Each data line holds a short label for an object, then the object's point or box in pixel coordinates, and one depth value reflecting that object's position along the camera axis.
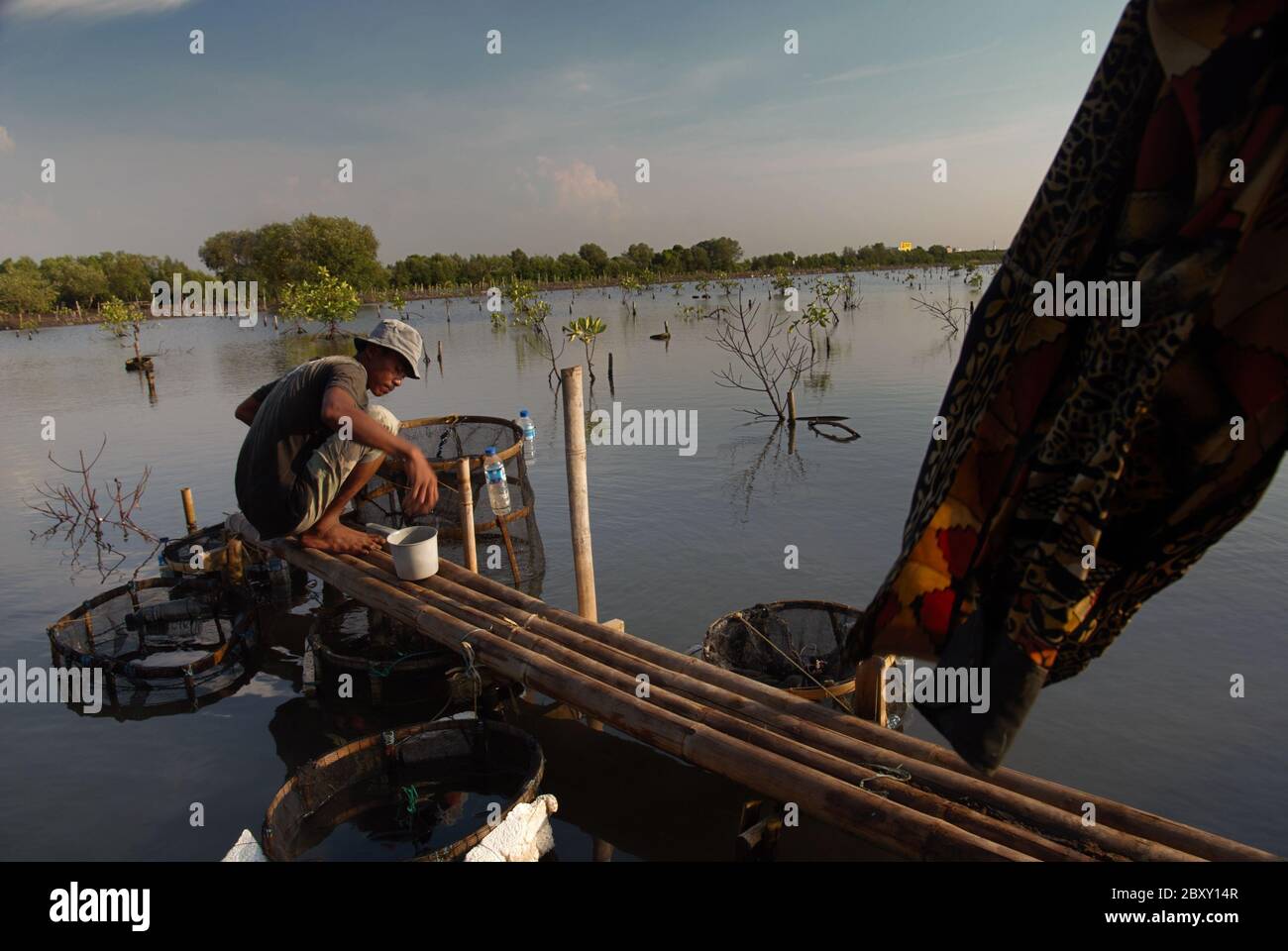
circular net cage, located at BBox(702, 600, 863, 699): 5.08
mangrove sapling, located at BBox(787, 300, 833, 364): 18.33
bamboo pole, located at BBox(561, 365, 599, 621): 5.26
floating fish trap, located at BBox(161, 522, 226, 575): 6.67
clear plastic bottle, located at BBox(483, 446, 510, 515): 6.47
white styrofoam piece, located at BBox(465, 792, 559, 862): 3.26
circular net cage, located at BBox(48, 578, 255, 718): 5.61
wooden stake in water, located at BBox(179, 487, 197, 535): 7.90
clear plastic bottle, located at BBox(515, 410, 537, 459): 6.75
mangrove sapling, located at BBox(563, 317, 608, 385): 16.70
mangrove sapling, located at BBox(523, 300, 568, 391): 24.70
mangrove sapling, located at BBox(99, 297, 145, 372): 27.48
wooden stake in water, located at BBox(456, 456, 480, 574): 5.64
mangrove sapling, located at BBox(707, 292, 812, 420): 16.09
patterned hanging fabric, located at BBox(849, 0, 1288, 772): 1.11
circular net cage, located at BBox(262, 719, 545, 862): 4.05
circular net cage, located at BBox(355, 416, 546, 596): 6.75
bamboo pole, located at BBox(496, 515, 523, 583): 6.61
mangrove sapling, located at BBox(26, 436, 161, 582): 8.77
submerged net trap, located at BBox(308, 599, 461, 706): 5.27
